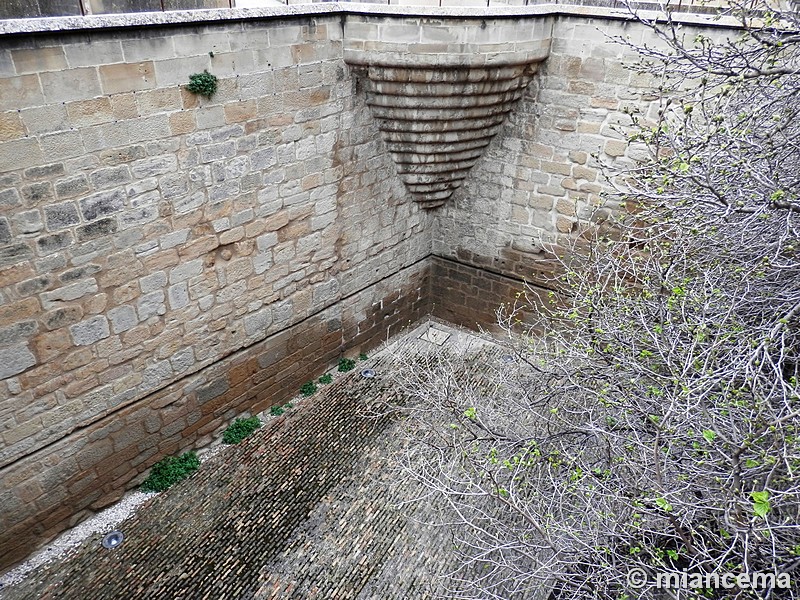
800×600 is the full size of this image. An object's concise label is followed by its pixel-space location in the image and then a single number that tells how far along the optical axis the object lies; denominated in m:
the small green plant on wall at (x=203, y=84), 4.20
